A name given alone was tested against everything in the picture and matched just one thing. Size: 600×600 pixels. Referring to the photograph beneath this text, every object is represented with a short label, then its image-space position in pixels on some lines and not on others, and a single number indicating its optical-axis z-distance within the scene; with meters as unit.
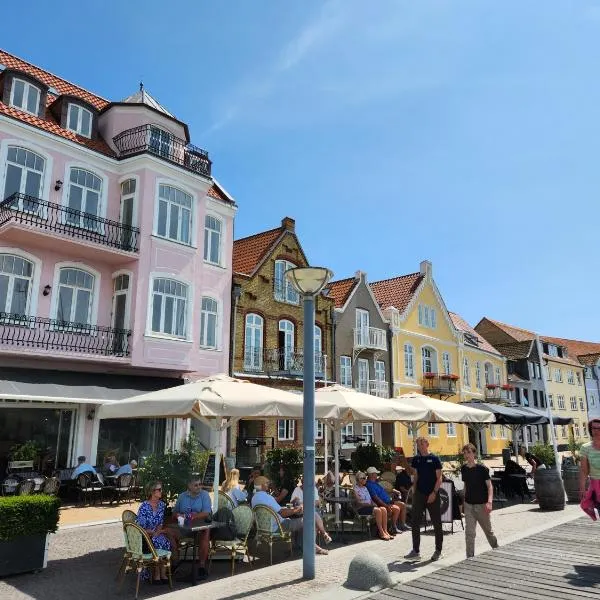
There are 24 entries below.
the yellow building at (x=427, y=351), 30.77
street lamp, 6.90
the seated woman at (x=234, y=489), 9.25
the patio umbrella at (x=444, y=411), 12.46
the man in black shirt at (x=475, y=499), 7.75
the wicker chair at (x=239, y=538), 7.49
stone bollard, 6.23
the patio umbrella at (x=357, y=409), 10.14
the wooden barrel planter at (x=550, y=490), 12.55
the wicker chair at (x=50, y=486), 12.49
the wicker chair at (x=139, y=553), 6.50
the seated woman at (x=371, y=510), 9.53
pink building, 14.84
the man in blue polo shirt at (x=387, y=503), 9.91
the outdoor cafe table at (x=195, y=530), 6.86
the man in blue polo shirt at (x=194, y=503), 7.56
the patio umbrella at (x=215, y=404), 7.89
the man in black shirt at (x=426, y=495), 7.89
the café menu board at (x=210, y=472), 14.36
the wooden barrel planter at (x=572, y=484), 13.95
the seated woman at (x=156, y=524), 6.84
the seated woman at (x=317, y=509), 8.69
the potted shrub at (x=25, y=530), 6.91
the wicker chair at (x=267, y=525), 8.05
